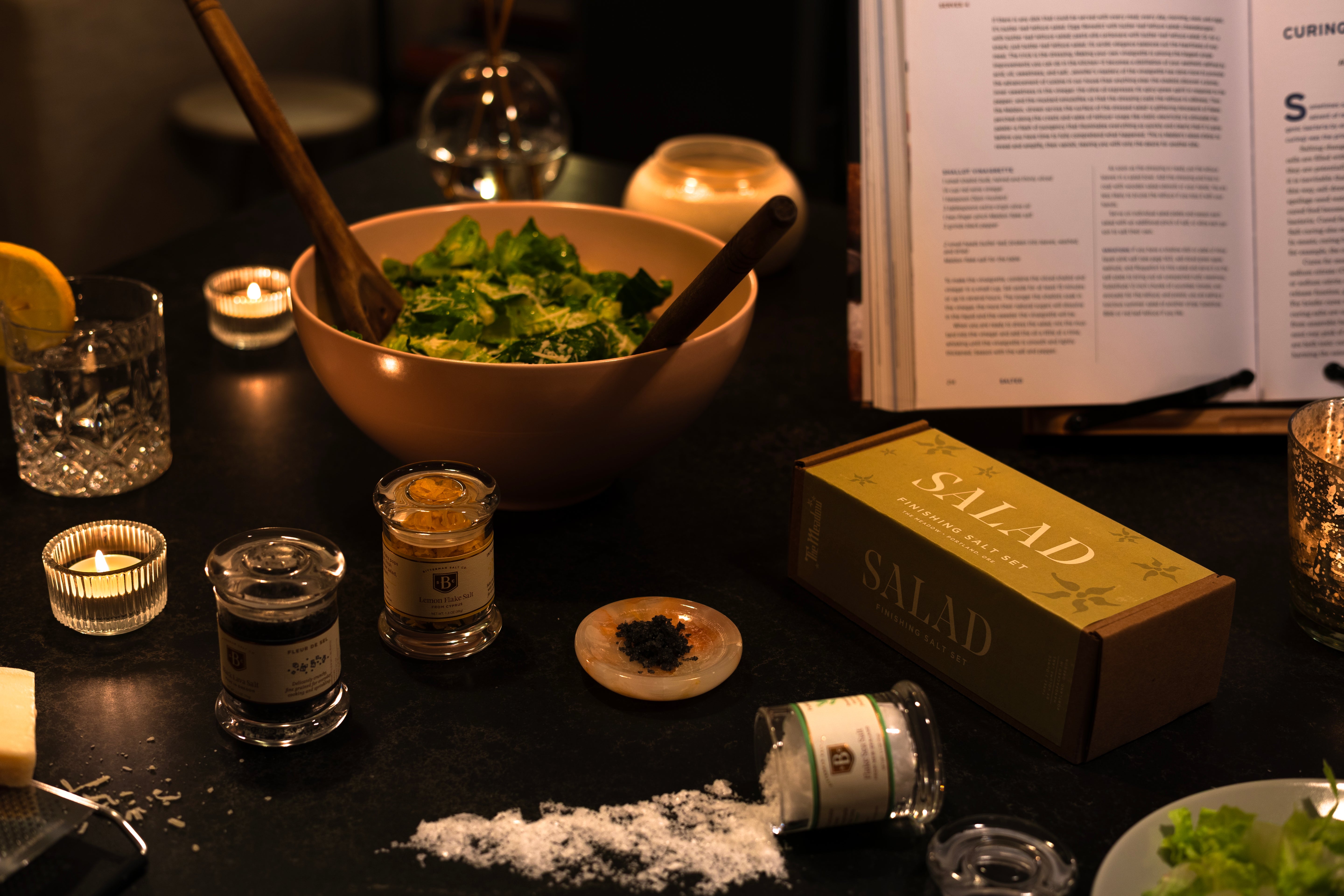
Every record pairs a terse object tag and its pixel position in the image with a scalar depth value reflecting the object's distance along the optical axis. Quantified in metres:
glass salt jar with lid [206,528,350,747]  0.77
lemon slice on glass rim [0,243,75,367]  1.04
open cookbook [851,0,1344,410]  1.22
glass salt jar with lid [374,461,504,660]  0.87
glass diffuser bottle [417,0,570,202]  1.69
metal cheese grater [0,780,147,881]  0.68
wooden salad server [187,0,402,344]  1.12
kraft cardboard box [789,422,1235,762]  0.80
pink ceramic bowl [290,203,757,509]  0.95
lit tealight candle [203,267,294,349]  1.37
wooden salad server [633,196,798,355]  0.84
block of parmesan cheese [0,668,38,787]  0.73
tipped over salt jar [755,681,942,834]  0.74
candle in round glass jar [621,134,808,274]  1.52
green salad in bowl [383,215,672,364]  1.04
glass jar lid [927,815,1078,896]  0.71
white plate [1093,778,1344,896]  0.69
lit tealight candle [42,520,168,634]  0.90
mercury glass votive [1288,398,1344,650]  0.91
